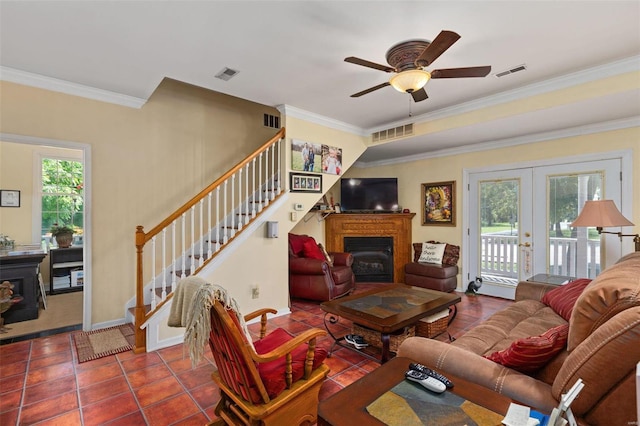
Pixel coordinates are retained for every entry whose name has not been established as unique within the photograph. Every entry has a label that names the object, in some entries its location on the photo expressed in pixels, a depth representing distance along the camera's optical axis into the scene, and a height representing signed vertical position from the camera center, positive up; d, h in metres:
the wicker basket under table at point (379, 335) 2.89 -1.25
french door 4.06 -0.17
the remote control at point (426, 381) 1.31 -0.77
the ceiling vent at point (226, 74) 3.08 +1.50
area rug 2.94 -1.38
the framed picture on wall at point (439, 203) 5.49 +0.18
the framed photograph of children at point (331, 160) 4.62 +0.86
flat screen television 6.07 +0.38
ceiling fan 2.22 +1.13
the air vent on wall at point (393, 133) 4.59 +1.30
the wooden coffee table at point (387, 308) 2.62 -0.95
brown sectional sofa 1.13 -0.68
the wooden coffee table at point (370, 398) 1.17 -0.81
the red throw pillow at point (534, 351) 1.48 -0.71
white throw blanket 1.55 -0.53
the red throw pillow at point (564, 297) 2.47 -0.77
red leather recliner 4.52 -0.96
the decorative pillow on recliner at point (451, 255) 5.34 -0.77
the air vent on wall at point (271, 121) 5.12 +1.63
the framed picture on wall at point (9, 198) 4.76 +0.27
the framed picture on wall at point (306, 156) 4.26 +0.85
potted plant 5.27 -0.38
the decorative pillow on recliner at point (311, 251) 4.89 -0.63
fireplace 6.08 -0.92
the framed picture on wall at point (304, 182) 4.27 +0.46
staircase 3.03 -0.28
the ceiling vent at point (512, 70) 2.97 +1.47
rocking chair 1.59 -0.99
